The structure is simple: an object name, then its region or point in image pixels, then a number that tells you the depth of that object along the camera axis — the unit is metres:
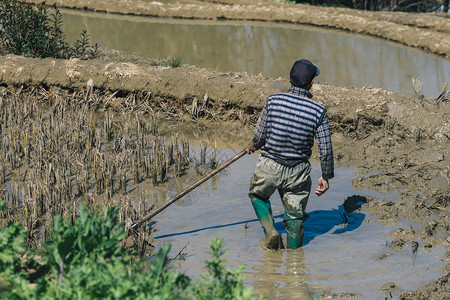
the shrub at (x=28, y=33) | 22.64
